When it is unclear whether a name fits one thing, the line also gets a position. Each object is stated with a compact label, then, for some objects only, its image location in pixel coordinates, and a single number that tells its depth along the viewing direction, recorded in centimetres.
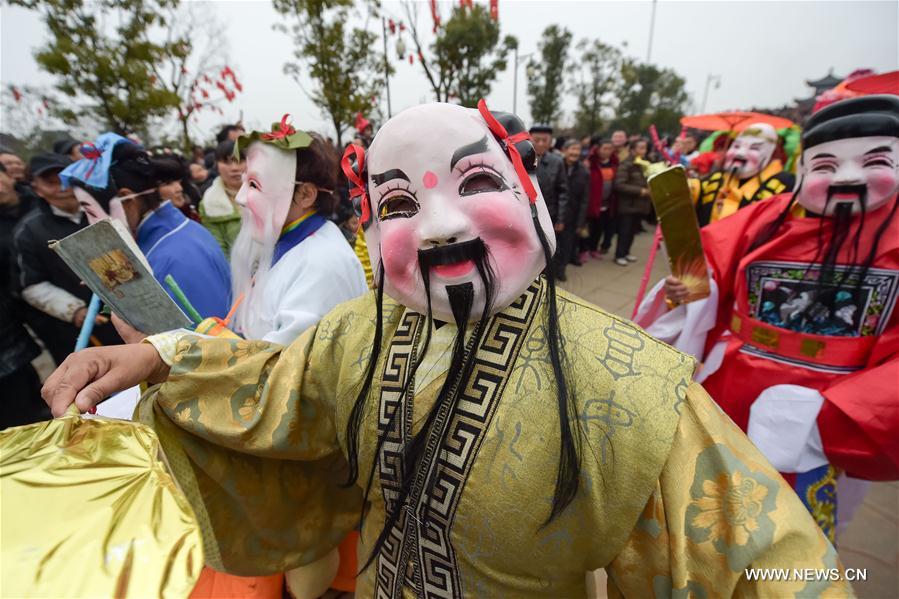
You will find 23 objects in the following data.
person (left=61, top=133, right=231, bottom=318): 196
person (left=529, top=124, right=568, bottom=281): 468
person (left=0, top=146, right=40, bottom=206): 364
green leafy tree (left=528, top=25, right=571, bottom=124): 2349
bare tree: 1122
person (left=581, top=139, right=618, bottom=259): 629
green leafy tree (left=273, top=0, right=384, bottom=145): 1217
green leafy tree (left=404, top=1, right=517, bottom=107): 1398
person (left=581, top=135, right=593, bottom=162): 674
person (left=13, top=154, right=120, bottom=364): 256
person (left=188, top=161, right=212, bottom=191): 544
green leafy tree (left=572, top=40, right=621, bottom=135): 2605
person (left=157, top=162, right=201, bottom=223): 235
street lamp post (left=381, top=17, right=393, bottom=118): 1397
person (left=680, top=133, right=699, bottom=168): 660
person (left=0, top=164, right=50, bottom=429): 258
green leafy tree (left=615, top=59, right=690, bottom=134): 3055
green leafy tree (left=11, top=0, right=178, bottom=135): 910
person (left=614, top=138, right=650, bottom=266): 626
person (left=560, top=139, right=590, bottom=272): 561
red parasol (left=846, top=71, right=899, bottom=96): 162
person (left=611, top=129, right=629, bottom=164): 650
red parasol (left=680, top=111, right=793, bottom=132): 361
